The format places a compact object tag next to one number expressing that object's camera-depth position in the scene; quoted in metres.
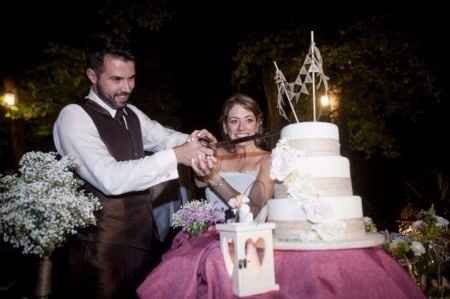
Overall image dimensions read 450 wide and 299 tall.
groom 3.09
